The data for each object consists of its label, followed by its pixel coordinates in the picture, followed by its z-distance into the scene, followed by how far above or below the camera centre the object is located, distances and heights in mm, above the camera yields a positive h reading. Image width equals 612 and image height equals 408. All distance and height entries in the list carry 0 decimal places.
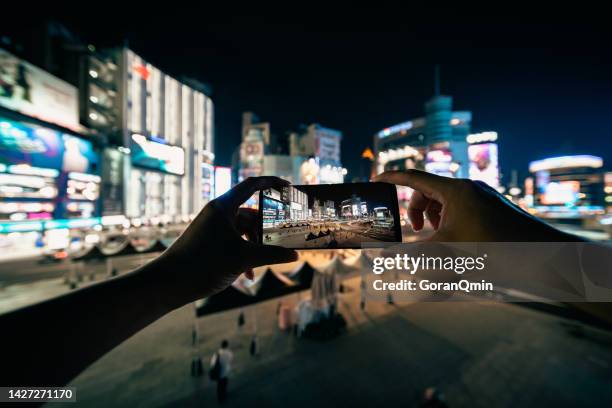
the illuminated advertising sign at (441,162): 32938 +6953
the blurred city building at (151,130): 29812 +12775
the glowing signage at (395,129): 54156 +19973
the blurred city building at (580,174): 54844 +8858
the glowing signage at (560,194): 36750 +2512
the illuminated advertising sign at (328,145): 59438 +17321
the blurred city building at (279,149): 54031 +15682
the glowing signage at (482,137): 35125 +11493
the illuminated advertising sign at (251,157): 54156 +12592
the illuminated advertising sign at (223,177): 34312 +4941
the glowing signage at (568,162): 54844 +11733
